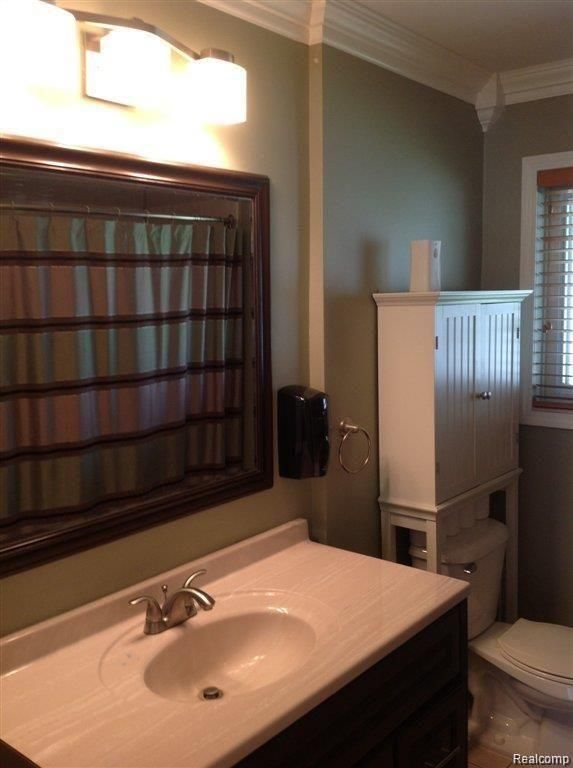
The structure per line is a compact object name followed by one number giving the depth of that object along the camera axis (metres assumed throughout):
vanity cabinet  1.34
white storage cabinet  2.21
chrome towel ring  2.15
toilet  2.29
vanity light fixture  1.33
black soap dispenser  2.00
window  2.72
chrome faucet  1.57
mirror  1.42
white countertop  1.20
